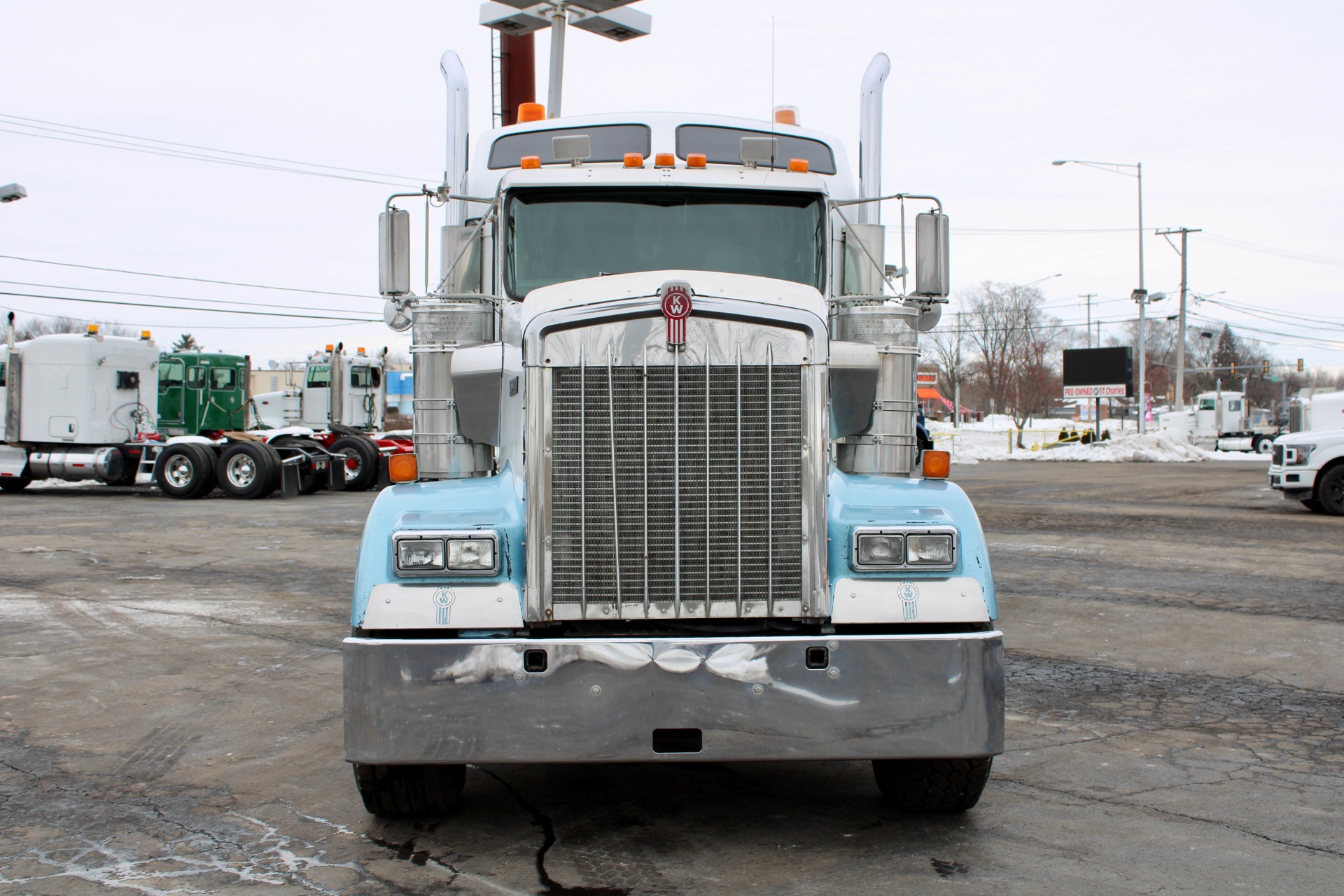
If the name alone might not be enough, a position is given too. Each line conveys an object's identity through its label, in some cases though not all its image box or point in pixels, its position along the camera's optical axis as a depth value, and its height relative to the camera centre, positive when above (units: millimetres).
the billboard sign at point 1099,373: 53094 +2054
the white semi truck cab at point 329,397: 29984 +496
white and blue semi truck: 4020 -578
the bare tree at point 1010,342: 83562 +5592
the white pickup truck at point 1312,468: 18672 -779
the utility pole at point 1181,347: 57469 +3437
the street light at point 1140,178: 43106 +9075
